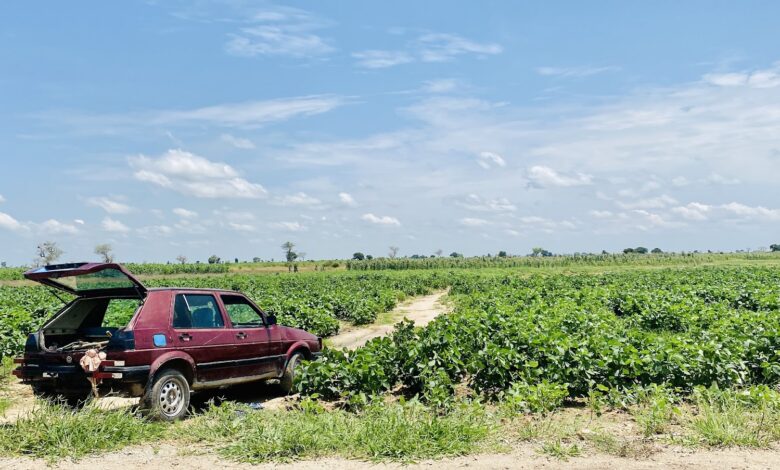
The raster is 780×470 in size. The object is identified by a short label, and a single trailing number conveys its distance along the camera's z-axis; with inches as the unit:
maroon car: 315.9
